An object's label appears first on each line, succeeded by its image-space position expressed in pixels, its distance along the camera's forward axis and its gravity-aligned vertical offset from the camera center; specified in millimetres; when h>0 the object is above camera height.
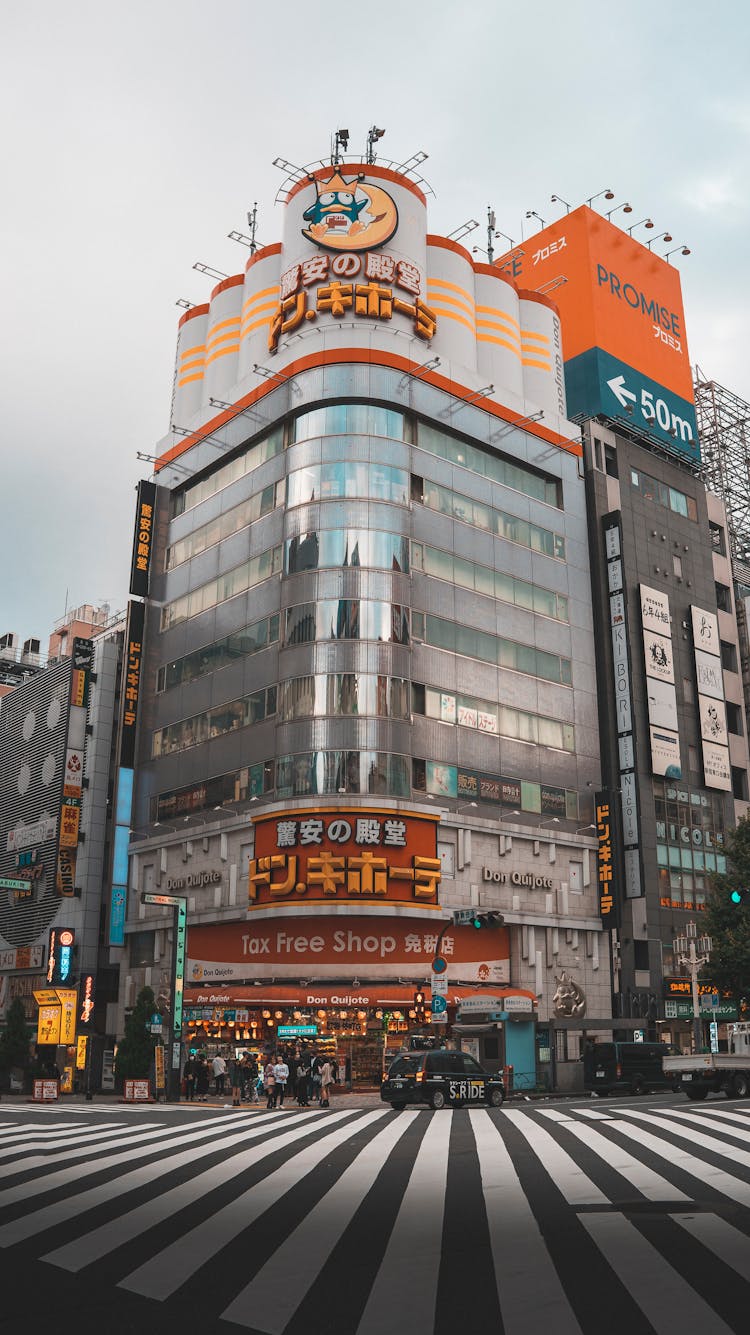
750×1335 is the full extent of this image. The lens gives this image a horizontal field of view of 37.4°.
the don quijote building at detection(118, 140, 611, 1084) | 47469 +16579
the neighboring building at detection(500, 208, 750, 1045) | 58281 +23411
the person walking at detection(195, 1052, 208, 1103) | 41141 -2197
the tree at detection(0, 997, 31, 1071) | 49375 -1119
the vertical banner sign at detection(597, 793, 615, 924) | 55594 +7898
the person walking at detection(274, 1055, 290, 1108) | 35969 -1697
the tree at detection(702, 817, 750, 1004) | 47219 +3990
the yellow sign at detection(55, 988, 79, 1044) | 48000 +228
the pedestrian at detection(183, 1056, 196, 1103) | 40312 -2035
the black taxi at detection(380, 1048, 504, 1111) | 30755 -1603
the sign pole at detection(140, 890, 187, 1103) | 38781 +1525
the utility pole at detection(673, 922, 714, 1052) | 51812 +3466
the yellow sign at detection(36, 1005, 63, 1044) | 47875 -238
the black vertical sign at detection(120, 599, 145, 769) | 58938 +17558
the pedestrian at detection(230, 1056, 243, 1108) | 37419 -1947
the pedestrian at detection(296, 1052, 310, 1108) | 35062 -2039
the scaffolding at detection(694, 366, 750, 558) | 88312 +44235
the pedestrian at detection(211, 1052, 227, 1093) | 40625 -1731
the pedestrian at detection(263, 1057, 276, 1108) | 35531 -1986
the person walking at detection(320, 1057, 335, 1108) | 35278 -1854
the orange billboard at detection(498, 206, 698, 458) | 70188 +44713
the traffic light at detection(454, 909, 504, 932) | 35938 +3205
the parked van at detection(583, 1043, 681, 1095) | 38844 -1571
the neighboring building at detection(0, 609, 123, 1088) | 60281 +10898
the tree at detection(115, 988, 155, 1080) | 39750 -1127
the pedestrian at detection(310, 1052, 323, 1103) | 37419 -1846
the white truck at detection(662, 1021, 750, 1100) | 34688 -1488
